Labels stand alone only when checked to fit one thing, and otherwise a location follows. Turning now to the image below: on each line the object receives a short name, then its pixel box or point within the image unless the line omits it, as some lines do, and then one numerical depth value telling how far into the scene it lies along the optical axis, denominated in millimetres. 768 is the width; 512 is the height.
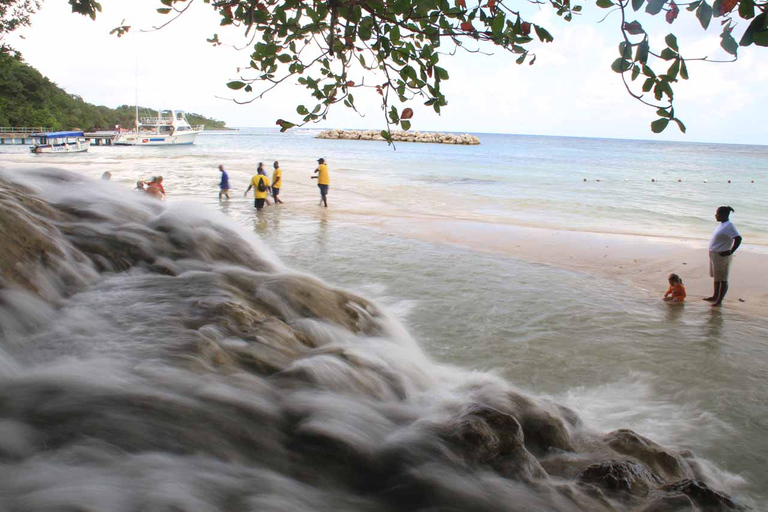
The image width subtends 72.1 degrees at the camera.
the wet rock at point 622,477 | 3504
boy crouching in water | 9344
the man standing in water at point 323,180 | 19906
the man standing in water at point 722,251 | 8836
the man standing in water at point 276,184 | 20109
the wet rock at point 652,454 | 3934
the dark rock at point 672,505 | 3322
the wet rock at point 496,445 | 3502
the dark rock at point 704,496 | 3402
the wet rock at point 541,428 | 4090
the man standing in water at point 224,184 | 20953
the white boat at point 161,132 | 69688
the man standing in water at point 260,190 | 18188
